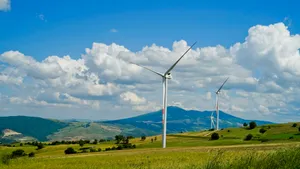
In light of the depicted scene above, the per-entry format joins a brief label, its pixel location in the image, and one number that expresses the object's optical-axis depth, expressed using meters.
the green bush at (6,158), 50.71
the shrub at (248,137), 149.46
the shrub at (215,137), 168.65
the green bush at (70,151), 155.34
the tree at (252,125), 192.50
